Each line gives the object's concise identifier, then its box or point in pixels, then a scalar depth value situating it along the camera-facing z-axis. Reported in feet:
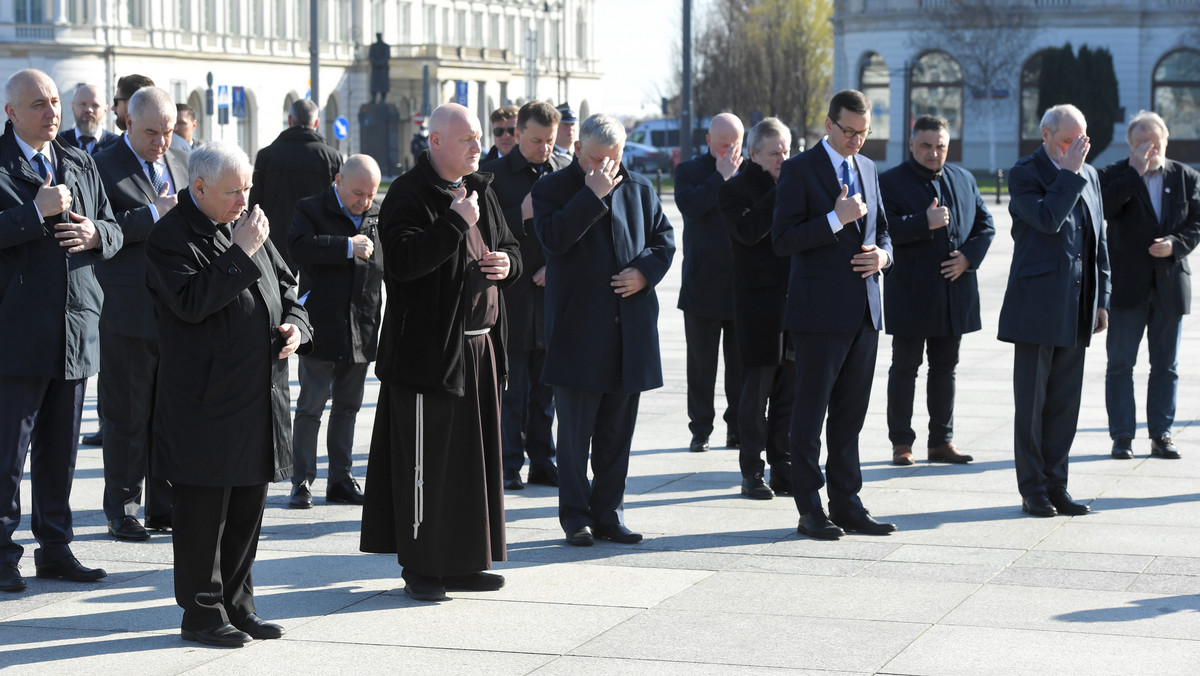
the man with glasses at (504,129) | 36.04
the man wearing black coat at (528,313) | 31.58
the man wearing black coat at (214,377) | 20.08
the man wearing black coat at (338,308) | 29.07
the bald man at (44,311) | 23.04
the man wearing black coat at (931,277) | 32.50
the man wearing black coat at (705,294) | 33.78
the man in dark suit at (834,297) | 26.48
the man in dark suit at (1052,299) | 28.22
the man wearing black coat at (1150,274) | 33.91
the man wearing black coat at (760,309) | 29.94
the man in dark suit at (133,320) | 26.35
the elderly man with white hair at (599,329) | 26.11
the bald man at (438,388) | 22.34
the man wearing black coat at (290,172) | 37.22
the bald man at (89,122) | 29.22
